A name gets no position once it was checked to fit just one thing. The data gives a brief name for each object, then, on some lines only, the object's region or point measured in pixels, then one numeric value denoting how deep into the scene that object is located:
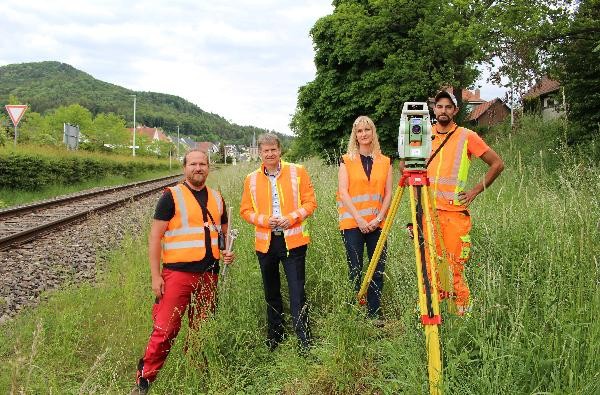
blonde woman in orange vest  3.94
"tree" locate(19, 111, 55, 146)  25.40
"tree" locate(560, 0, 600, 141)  10.02
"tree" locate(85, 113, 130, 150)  44.86
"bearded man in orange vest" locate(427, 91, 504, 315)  3.43
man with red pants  3.37
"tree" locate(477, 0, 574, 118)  11.86
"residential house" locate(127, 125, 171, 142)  113.25
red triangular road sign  15.76
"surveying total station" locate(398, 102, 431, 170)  2.60
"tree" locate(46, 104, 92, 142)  44.72
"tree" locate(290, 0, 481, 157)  21.58
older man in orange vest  3.71
